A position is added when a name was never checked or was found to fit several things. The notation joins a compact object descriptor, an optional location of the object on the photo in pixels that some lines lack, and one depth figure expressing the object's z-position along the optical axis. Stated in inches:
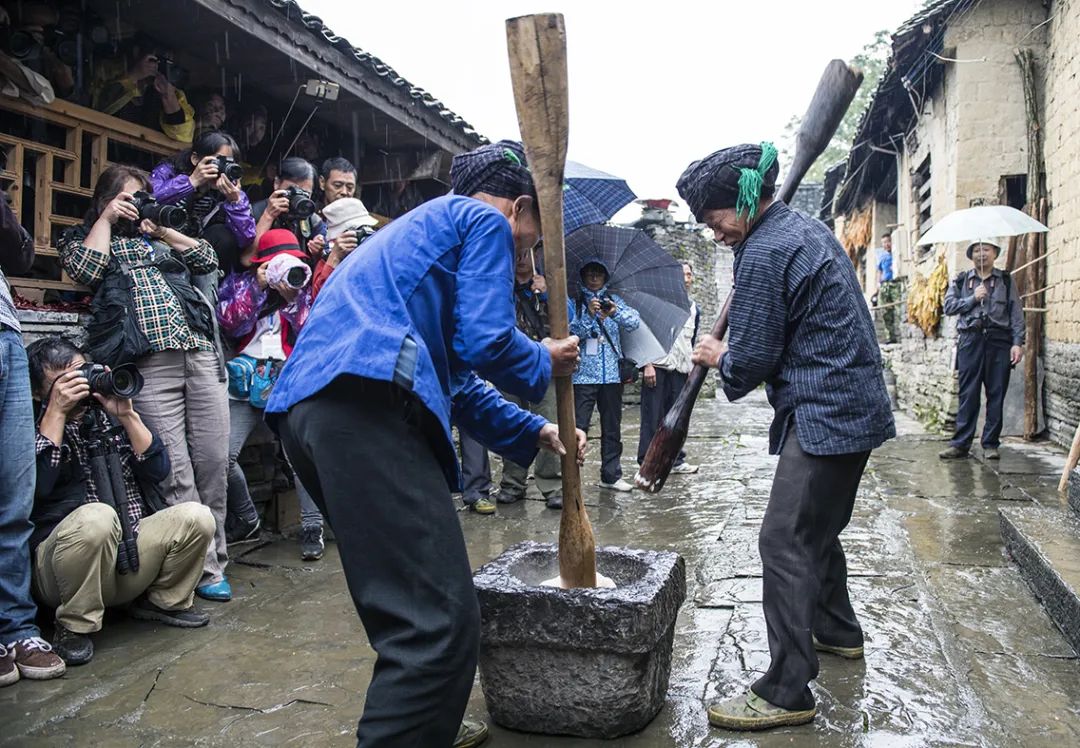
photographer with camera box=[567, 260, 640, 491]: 255.4
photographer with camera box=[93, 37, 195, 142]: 203.9
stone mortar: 100.1
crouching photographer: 136.6
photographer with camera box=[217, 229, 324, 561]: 189.6
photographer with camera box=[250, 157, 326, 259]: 195.9
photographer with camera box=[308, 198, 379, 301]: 195.9
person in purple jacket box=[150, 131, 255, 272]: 179.6
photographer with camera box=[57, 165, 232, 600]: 160.9
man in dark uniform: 309.3
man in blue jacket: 77.6
